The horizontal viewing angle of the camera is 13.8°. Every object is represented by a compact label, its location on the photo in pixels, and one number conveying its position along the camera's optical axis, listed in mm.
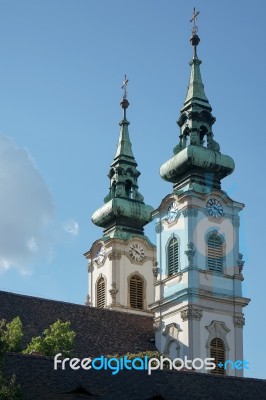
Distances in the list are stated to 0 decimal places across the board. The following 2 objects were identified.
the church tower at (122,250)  68062
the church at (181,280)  59188
